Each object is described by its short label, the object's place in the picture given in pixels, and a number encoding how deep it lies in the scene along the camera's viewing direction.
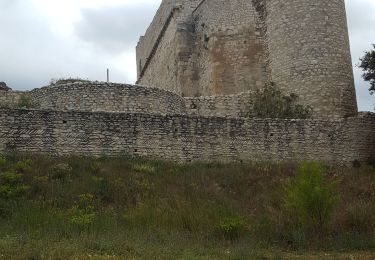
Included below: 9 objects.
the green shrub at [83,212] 10.80
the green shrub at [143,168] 14.82
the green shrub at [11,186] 12.52
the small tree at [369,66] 19.69
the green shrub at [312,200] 11.09
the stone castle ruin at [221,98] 15.69
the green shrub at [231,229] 10.92
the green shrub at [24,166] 13.82
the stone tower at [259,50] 20.80
